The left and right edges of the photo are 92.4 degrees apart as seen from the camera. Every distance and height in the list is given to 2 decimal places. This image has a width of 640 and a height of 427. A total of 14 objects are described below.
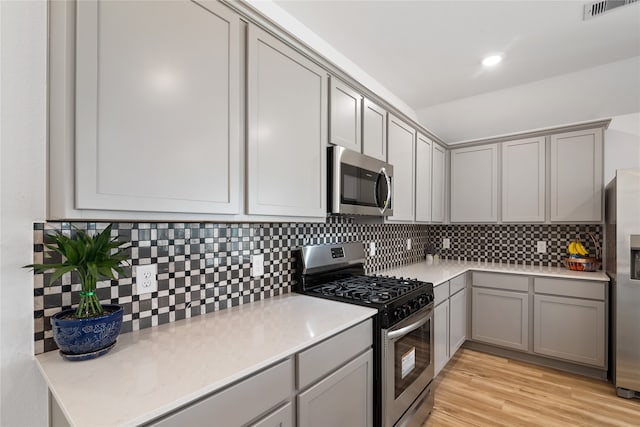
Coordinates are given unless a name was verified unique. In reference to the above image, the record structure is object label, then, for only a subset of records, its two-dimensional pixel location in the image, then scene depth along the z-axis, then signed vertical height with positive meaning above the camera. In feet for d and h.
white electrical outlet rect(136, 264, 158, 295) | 4.31 -0.93
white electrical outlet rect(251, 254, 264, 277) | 5.81 -0.98
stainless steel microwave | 6.11 +0.68
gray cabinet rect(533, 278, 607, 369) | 8.89 -3.19
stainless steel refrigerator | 7.84 -1.72
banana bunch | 10.16 -1.16
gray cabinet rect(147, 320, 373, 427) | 2.97 -2.14
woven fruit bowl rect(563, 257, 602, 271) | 9.94 -1.58
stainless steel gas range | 5.31 -2.01
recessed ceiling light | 7.59 +3.91
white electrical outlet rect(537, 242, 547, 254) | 11.34 -1.19
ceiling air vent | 5.78 +4.00
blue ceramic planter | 3.18 -1.29
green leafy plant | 3.21 -0.52
